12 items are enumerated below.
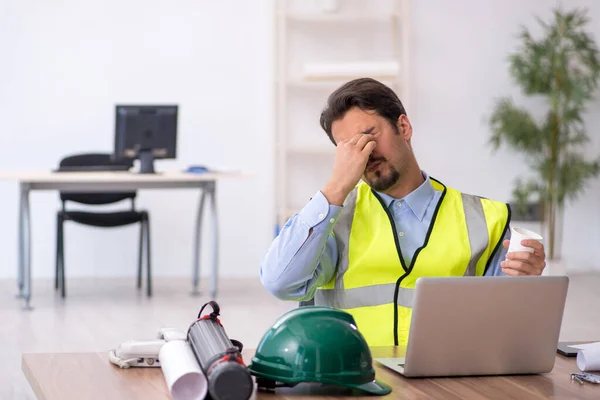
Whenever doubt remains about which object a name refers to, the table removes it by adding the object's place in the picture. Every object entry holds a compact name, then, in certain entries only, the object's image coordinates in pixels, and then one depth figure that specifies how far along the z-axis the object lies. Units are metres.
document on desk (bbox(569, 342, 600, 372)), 3.85
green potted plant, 10.29
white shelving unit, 10.37
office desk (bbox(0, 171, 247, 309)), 9.12
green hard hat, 3.35
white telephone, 3.73
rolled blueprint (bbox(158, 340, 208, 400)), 3.21
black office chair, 9.50
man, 4.60
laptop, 3.56
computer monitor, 9.34
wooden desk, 3.38
